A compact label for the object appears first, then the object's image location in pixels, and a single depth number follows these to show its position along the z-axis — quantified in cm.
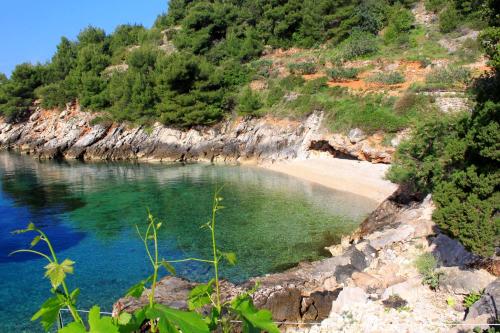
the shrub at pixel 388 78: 3503
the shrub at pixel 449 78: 3013
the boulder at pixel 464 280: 885
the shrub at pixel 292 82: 3997
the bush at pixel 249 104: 3975
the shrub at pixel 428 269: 948
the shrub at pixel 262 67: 4484
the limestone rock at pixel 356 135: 3055
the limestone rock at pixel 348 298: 951
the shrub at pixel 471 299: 840
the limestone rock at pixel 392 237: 1267
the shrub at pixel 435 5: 4688
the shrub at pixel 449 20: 4235
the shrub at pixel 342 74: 3928
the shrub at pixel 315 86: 3797
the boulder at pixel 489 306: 727
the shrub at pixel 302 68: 4247
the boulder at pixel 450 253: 975
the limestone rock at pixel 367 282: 1034
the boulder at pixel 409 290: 916
